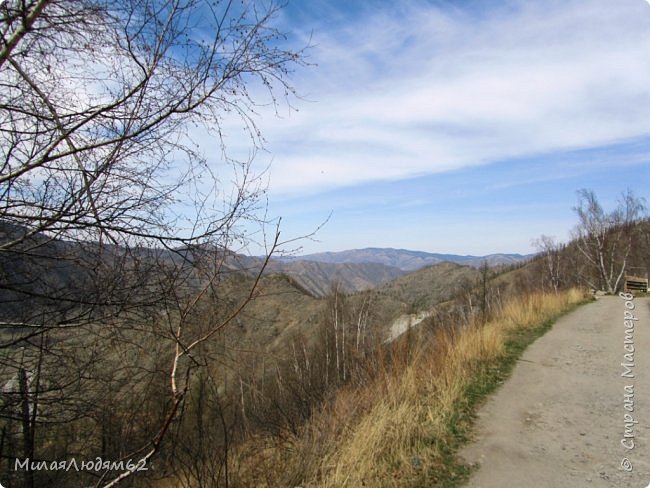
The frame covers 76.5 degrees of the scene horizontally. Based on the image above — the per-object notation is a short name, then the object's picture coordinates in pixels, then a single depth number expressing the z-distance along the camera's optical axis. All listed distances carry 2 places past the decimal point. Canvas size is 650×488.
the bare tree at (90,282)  2.55
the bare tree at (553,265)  24.75
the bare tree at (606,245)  24.55
